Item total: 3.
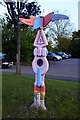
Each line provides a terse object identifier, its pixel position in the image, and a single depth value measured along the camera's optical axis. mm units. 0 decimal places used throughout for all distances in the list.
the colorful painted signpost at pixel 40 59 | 3120
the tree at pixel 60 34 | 19719
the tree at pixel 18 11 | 5667
